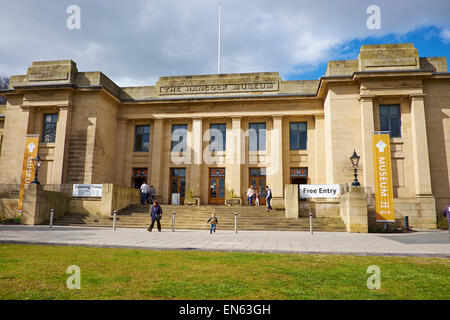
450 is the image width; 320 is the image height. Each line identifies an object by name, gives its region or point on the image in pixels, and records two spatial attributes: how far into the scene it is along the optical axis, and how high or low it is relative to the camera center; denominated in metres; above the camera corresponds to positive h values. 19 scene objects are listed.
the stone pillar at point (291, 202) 19.42 -0.11
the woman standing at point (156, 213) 16.50 -0.80
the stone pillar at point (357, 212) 17.19 -0.60
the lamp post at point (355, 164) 17.89 +2.23
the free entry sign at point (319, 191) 19.31 +0.61
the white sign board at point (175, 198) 27.00 +0.05
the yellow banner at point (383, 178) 18.91 +1.51
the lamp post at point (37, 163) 20.42 +2.23
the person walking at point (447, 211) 15.15 -0.45
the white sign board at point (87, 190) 22.03 +0.52
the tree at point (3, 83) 44.35 +16.48
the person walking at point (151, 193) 26.33 +0.45
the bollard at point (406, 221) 19.33 -1.23
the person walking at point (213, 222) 16.05 -1.20
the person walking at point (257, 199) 25.00 +0.02
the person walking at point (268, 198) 21.59 +0.14
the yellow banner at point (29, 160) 25.05 +2.98
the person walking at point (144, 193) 25.28 +0.42
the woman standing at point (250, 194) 25.20 +0.46
